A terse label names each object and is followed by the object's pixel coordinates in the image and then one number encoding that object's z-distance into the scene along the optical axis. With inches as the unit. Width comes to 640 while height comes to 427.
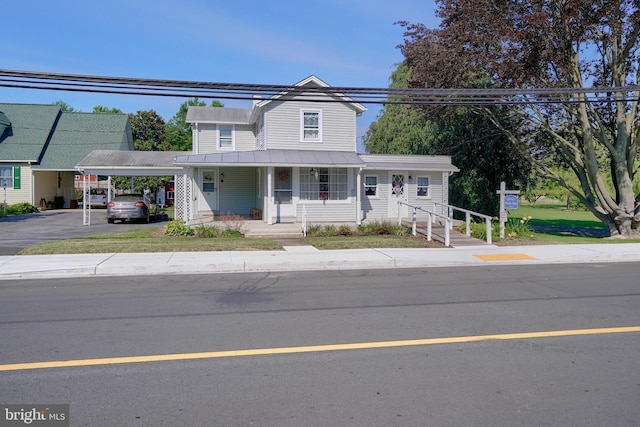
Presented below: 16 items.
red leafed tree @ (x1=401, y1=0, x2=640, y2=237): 697.6
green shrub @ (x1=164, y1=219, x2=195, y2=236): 683.4
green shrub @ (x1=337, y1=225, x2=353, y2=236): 729.0
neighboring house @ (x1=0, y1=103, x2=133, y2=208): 1230.9
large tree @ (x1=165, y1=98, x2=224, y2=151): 1994.6
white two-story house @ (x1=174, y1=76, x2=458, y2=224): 801.6
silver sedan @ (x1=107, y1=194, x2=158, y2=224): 932.0
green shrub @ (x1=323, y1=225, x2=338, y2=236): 727.1
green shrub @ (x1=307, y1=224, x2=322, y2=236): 728.3
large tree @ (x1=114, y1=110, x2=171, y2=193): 1684.3
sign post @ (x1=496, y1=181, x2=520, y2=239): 679.1
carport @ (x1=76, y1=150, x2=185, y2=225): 914.7
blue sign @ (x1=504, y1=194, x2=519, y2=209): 685.3
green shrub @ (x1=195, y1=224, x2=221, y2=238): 679.7
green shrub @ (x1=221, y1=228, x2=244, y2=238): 686.5
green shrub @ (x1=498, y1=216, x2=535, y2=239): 698.5
